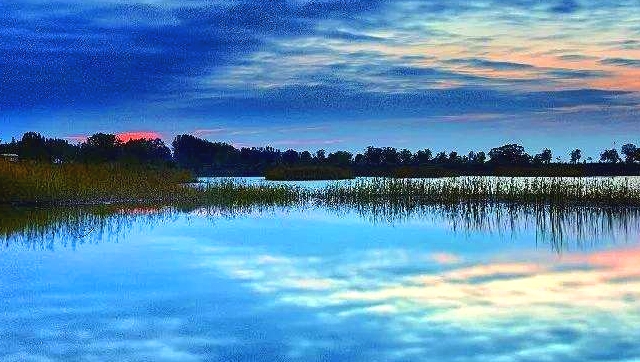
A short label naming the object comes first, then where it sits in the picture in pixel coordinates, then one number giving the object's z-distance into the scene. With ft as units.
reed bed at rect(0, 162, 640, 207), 65.77
